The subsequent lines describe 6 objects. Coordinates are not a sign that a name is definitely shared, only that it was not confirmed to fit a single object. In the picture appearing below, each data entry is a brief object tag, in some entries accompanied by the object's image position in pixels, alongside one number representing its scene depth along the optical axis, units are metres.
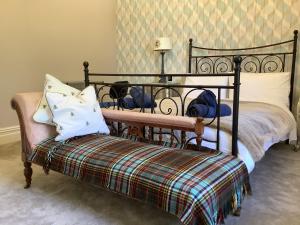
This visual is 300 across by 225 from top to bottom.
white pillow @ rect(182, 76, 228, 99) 3.38
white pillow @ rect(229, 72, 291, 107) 3.02
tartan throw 1.37
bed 1.93
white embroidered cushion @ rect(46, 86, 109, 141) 2.06
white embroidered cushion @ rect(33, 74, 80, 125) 2.17
